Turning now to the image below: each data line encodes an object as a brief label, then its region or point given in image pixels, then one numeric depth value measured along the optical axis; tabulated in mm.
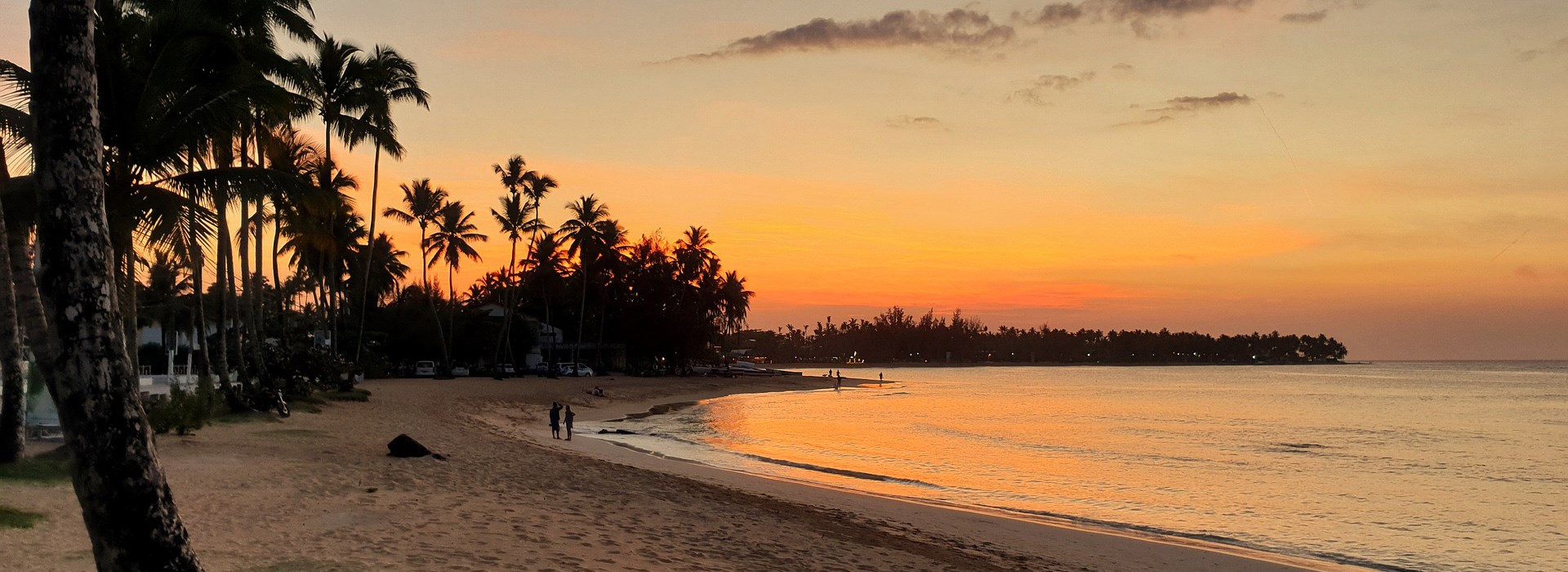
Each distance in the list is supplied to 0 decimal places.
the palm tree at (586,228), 81625
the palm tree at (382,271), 71875
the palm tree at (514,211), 72125
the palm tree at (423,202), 66250
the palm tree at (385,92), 34594
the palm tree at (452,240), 69375
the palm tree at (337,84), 33562
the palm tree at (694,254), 93375
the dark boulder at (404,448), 18203
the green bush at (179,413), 17875
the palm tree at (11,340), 12430
